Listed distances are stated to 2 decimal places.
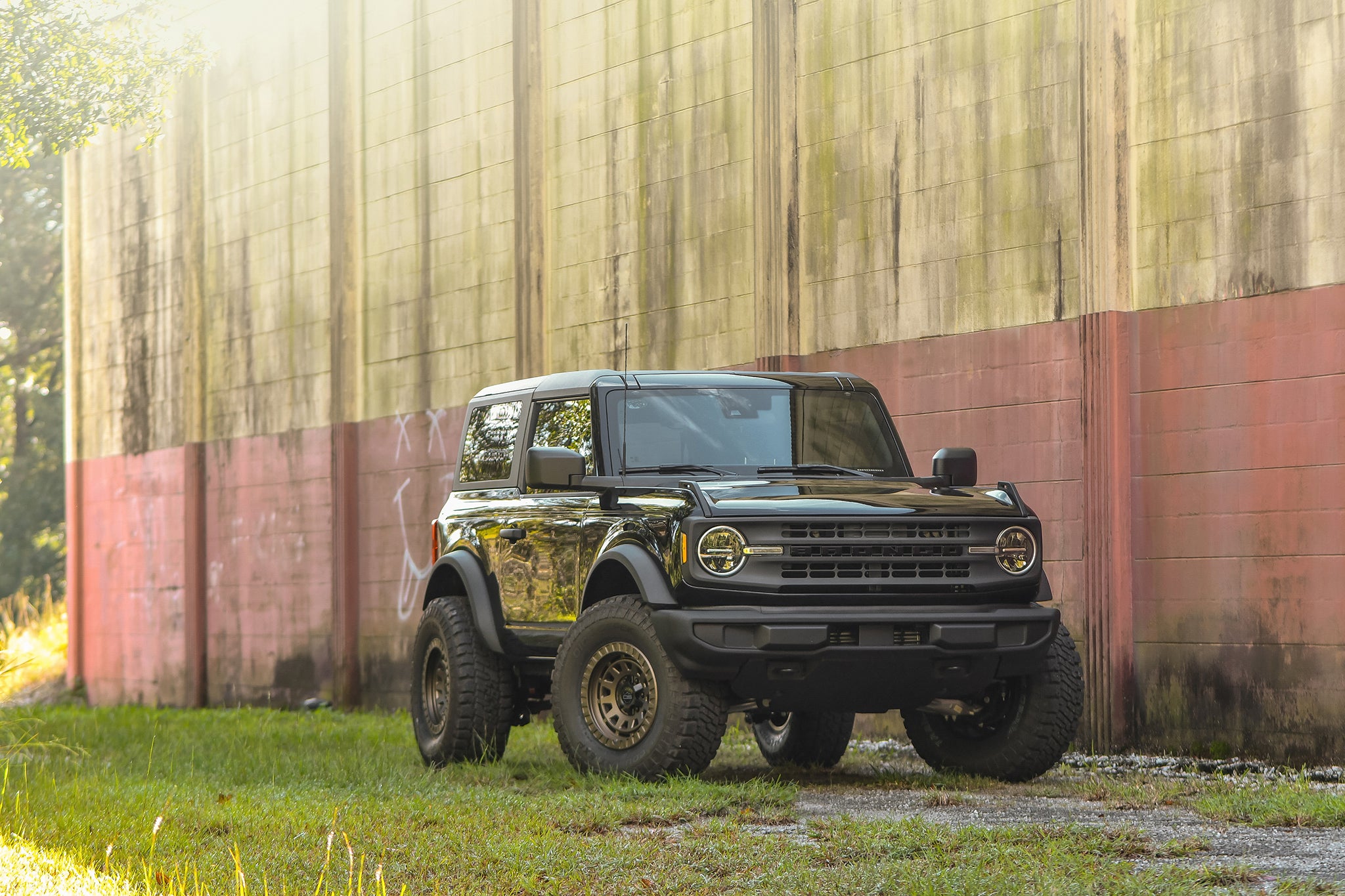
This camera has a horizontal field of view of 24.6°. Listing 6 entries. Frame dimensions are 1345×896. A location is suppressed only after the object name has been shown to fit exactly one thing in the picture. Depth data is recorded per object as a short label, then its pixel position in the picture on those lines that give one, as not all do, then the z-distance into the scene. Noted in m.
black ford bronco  15.21
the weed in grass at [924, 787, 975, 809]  14.87
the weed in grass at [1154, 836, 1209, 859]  11.74
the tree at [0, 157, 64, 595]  64.22
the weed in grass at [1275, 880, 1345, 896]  10.08
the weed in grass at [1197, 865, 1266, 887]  10.59
